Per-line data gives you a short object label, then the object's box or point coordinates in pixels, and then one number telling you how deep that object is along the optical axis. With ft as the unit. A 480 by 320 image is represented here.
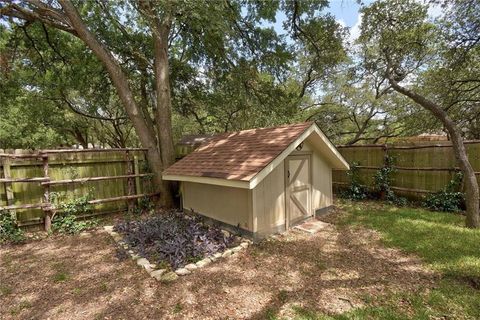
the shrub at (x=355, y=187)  30.25
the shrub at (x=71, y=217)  21.83
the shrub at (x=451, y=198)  23.25
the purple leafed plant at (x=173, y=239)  15.79
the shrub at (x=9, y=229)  19.56
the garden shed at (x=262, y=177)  18.12
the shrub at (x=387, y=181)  27.76
